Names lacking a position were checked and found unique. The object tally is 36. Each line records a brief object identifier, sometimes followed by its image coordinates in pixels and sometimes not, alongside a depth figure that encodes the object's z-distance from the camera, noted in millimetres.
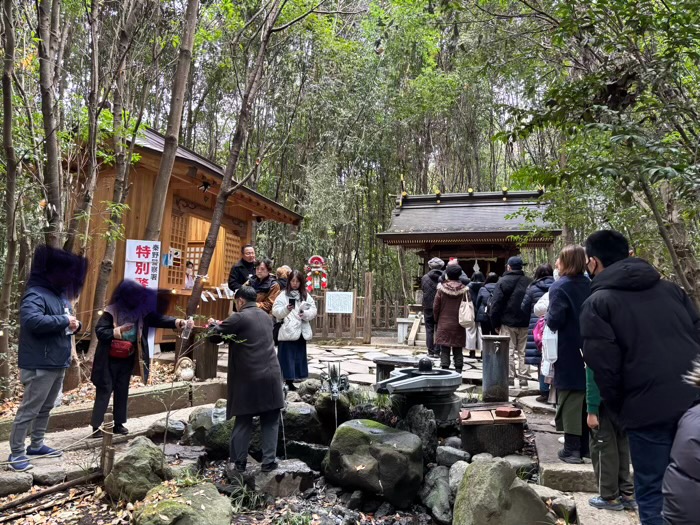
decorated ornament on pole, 13234
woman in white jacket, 6008
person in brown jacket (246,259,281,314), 6188
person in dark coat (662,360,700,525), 1583
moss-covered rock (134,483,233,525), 3145
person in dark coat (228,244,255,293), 6599
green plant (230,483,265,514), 3975
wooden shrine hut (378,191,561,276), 14617
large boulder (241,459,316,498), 4141
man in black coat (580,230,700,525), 2344
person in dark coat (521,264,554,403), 5180
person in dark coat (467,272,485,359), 8211
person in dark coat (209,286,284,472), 4141
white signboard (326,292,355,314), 12695
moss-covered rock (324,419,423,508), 4316
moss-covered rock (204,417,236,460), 4859
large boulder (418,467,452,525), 4129
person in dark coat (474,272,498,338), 7754
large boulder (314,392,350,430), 5395
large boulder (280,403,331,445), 5293
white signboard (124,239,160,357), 5793
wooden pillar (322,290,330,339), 13086
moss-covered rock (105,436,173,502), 3588
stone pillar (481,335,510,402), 5594
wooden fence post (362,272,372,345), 12492
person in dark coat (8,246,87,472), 3748
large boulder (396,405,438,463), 4922
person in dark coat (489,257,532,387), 6332
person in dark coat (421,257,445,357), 8250
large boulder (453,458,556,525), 3074
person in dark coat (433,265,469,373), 7016
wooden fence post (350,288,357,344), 12727
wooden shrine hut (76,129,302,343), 8234
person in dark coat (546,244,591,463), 3688
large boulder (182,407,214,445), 4961
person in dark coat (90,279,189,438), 4348
